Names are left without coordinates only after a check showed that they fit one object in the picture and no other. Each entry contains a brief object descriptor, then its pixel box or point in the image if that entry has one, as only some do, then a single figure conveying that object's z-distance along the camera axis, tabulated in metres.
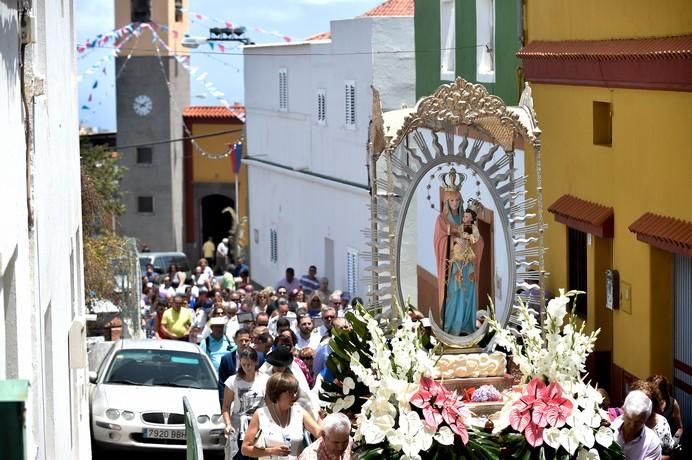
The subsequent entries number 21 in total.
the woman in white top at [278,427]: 10.36
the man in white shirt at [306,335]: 16.59
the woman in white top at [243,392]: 11.97
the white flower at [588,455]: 10.12
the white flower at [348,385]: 11.09
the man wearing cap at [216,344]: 17.62
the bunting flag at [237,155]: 42.97
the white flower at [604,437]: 10.11
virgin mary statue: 12.66
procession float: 10.16
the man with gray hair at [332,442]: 9.67
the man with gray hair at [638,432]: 10.21
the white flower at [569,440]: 10.10
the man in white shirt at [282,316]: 18.56
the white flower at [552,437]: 10.11
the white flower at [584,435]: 10.10
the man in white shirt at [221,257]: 44.69
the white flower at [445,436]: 10.09
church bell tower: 52.25
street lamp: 36.30
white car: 15.62
